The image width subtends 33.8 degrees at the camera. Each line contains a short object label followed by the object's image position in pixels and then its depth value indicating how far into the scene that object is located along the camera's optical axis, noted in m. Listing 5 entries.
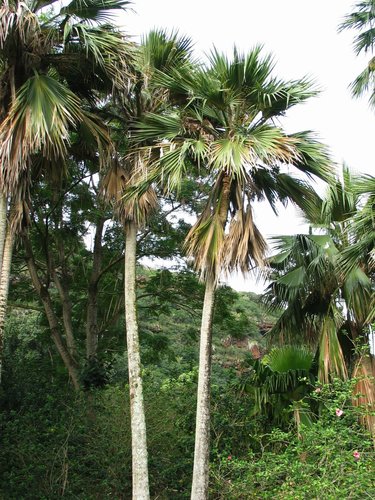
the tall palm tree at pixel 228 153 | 8.81
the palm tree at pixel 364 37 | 13.44
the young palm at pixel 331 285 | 9.71
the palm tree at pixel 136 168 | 8.77
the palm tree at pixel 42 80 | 8.16
